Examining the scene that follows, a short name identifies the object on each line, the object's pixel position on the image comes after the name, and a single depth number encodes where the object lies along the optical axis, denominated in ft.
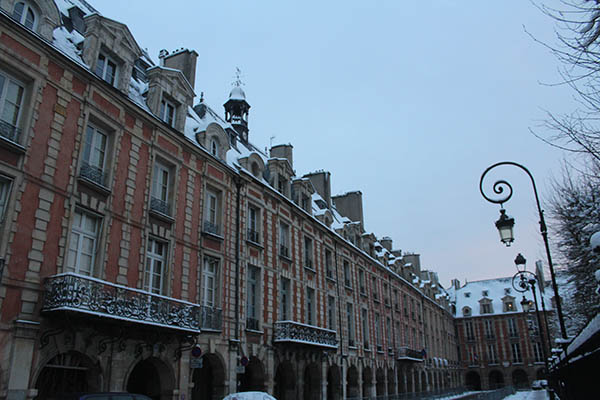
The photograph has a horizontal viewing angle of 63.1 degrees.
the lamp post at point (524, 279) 59.11
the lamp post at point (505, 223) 32.65
